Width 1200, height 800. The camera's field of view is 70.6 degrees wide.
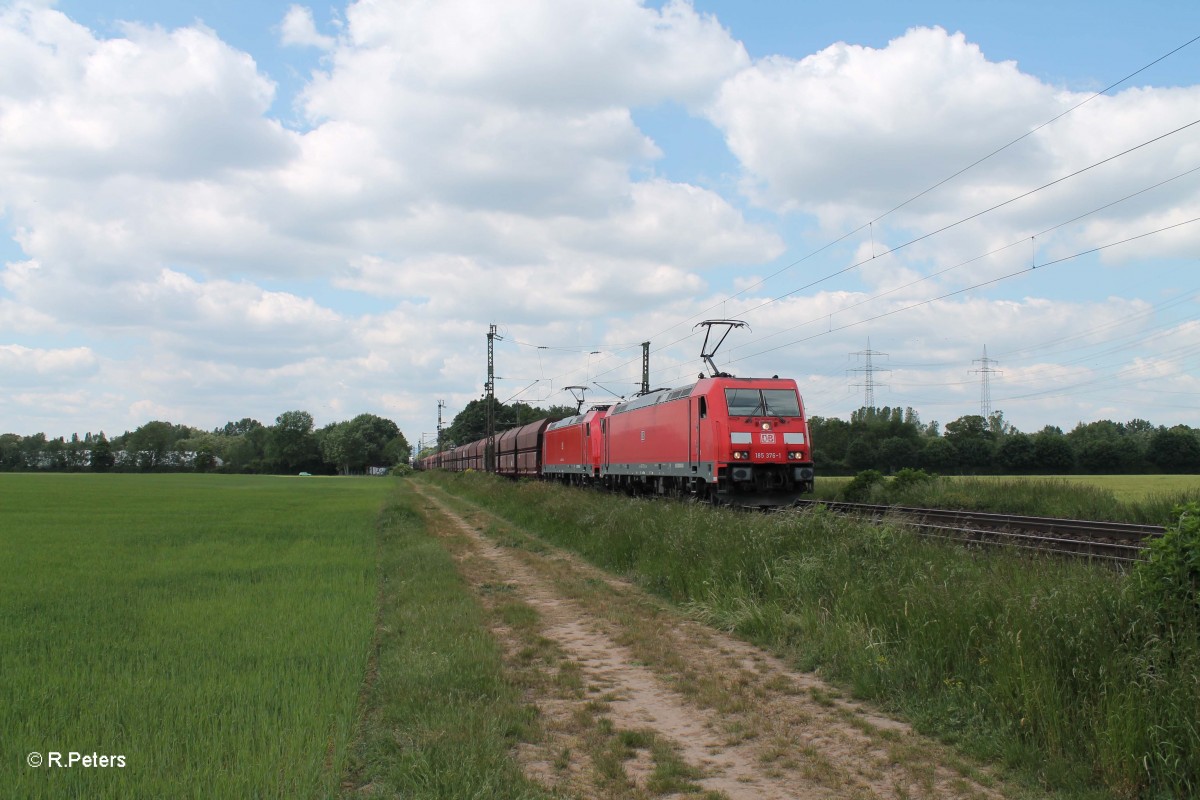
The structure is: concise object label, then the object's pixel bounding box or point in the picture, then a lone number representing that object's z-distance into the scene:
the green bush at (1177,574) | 5.56
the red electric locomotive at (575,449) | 35.50
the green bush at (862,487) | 26.47
